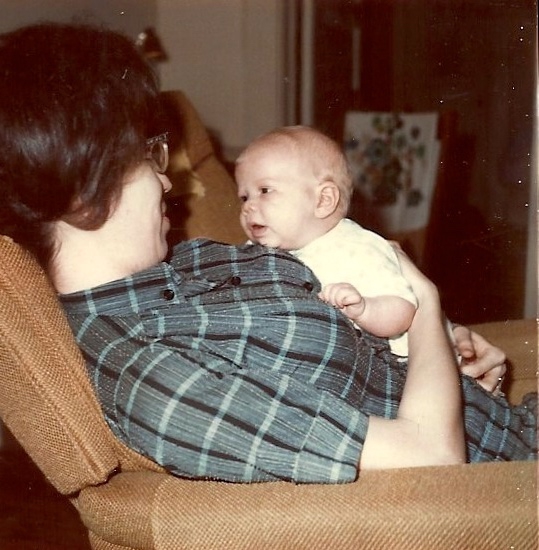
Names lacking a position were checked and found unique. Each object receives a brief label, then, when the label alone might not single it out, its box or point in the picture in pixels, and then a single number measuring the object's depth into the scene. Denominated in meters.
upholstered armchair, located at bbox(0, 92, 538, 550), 0.94
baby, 1.29
